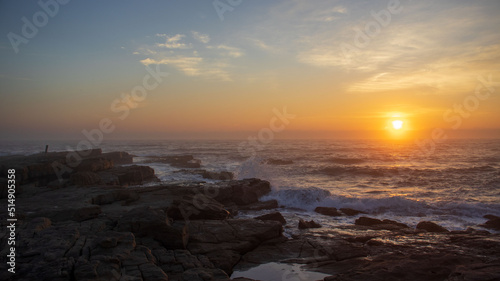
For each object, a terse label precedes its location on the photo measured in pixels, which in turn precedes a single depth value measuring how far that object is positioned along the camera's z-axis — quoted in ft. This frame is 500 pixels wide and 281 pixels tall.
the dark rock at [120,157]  136.05
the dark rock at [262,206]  52.19
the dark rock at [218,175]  85.45
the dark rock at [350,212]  49.54
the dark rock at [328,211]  48.87
